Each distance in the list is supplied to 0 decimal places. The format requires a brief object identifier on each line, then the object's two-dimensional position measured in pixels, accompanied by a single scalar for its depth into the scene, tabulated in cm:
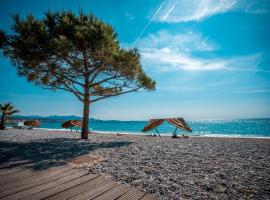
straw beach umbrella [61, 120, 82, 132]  2441
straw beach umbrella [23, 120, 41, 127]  3155
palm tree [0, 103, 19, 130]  2329
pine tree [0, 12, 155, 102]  984
